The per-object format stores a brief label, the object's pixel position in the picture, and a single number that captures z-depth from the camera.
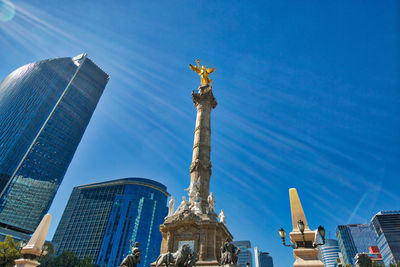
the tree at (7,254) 26.86
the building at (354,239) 134.00
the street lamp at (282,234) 10.67
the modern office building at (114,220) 88.62
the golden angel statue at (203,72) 31.84
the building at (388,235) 95.75
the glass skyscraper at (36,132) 78.12
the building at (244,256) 175.73
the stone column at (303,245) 8.50
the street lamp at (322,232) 9.73
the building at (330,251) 178.45
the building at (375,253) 106.18
